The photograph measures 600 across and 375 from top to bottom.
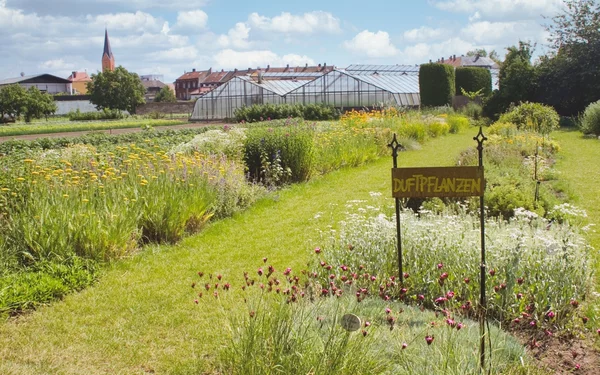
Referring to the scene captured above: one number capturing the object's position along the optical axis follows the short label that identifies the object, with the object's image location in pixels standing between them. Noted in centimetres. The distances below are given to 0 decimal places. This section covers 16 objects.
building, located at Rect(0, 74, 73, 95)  7962
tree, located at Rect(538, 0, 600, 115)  2673
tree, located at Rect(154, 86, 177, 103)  7312
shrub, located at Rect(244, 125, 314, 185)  1061
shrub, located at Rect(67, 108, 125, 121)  4447
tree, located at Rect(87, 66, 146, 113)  5288
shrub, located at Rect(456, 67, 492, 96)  3206
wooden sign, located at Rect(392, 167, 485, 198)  367
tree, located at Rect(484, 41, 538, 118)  2747
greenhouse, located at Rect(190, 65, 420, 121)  3209
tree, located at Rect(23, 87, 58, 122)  4409
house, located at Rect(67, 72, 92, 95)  10068
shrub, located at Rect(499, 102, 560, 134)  1869
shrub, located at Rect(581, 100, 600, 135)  1909
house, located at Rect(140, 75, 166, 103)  9502
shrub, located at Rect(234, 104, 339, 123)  3098
